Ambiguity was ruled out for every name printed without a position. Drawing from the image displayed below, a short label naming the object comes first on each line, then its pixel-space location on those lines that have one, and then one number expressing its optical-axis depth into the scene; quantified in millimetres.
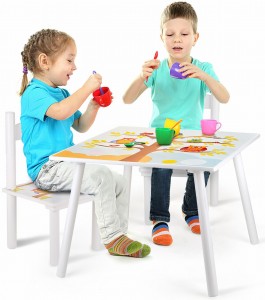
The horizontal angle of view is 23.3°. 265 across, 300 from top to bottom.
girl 3021
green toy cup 2988
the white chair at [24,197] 3020
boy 3457
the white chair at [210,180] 3613
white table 2635
